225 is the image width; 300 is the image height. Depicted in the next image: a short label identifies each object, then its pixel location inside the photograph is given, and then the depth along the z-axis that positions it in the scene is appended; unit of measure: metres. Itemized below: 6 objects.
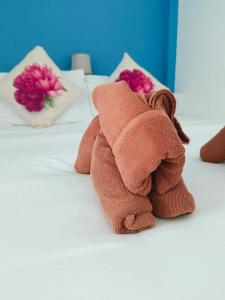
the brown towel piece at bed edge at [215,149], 0.98
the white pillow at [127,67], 2.17
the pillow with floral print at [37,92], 1.78
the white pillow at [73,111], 1.81
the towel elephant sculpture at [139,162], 0.55
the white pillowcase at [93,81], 2.10
